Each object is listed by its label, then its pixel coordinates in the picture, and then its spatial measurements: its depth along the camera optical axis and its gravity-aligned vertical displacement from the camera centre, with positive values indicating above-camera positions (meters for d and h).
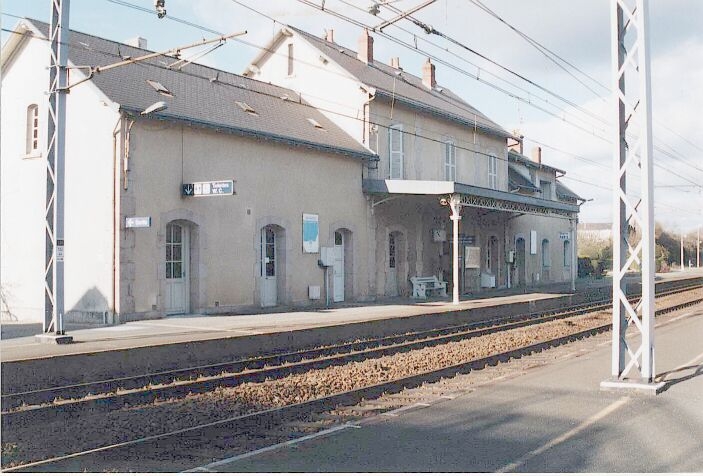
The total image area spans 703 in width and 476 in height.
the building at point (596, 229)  86.81 +5.27
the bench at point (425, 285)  25.61 -0.61
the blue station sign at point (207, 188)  15.52 +1.87
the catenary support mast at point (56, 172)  12.50 +1.79
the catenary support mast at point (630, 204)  8.52 +0.79
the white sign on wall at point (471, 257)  27.39 +0.43
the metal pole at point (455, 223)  21.73 +1.39
